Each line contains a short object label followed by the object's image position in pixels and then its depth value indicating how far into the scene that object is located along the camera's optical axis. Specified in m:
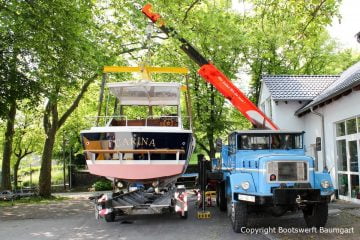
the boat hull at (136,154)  11.37
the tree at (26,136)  37.32
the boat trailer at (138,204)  10.54
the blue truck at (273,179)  9.16
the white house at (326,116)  14.51
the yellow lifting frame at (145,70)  12.32
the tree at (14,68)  15.58
